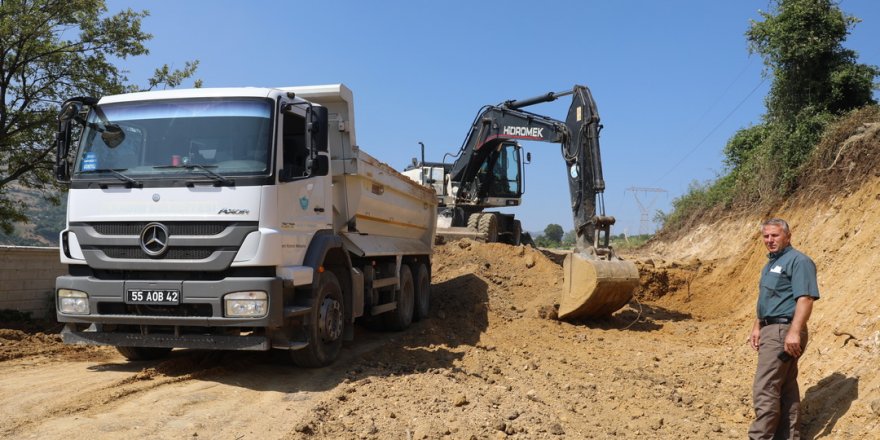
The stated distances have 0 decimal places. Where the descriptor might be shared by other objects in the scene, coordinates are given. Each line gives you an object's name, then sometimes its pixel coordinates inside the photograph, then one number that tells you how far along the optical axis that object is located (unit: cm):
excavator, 1027
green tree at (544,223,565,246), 10012
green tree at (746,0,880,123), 1413
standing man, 471
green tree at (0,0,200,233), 1046
